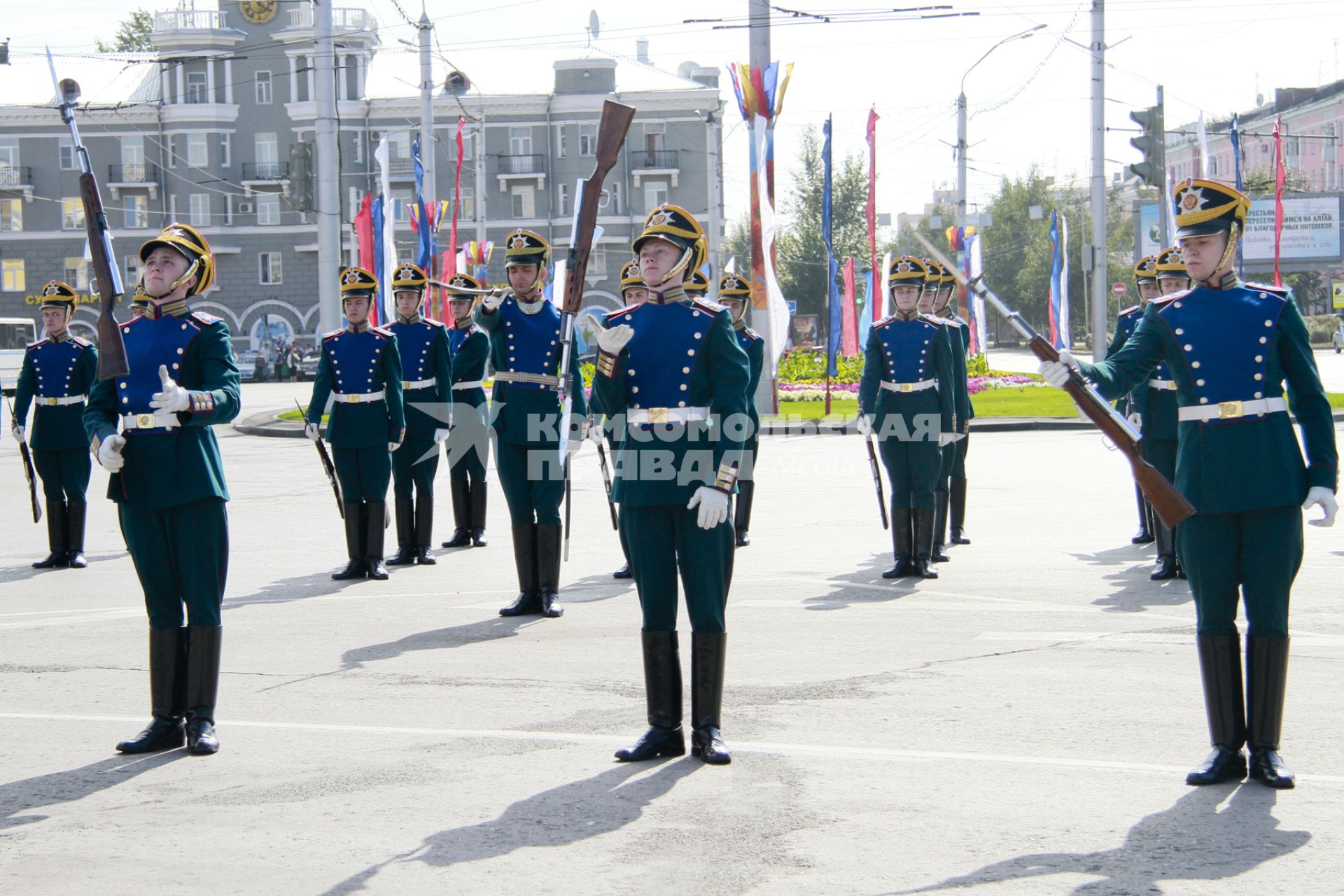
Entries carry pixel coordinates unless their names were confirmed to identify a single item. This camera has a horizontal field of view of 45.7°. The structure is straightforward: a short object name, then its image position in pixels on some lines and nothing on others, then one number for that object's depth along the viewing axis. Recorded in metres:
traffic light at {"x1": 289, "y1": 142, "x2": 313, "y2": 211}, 25.05
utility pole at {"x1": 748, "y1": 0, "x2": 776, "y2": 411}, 23.50
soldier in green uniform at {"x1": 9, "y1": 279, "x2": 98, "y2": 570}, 11.53
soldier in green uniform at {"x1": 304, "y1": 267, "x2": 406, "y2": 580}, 10.77
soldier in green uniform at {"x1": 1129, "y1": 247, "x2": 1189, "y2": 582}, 10.30
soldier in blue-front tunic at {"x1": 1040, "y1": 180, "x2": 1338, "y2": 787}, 5.40
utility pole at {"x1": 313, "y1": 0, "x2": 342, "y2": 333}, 24.70
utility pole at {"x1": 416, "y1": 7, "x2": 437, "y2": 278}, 30.31
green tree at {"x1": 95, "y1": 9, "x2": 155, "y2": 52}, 79.06
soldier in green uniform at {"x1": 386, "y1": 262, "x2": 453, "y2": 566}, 11.61
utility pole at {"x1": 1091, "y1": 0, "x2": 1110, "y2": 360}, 30.72
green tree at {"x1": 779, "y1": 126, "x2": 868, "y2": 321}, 67.94
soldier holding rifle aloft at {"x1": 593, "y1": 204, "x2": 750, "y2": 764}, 5.87
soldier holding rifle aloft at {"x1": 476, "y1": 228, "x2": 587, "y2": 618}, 9.15
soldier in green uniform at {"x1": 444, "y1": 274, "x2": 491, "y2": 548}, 12.34
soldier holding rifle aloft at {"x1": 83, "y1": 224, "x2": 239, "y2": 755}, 6.07
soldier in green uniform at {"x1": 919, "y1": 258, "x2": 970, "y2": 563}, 10.97
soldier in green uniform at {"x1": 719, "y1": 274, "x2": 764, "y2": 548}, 10.70
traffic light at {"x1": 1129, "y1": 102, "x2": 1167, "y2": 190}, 20.66
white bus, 52.02
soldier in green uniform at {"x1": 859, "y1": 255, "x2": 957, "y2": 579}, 10.32
